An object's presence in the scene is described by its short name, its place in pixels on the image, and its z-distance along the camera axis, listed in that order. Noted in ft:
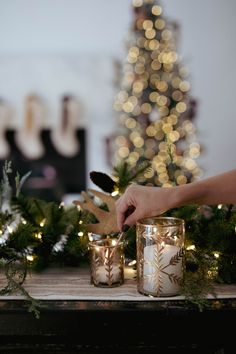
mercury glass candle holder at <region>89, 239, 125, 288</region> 2.83
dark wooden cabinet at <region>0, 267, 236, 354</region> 2.42
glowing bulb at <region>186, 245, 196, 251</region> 3.03
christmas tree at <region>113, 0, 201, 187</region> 12.25
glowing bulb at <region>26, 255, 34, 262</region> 3.12
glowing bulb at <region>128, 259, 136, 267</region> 3.24
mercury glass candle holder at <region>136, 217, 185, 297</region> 2.60
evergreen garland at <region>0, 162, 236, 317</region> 2.88
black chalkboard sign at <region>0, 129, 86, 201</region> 14.90
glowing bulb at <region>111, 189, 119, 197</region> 3.40
